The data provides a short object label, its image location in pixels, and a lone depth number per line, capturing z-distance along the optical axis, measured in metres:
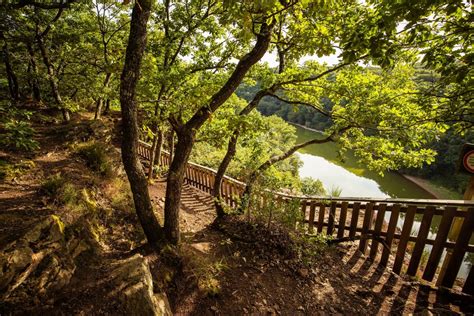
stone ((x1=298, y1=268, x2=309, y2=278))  3.48
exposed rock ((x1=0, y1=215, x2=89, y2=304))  1.98
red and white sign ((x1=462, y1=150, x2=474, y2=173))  3.30
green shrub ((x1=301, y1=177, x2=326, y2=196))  12.08
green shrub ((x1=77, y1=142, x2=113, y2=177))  5.11
